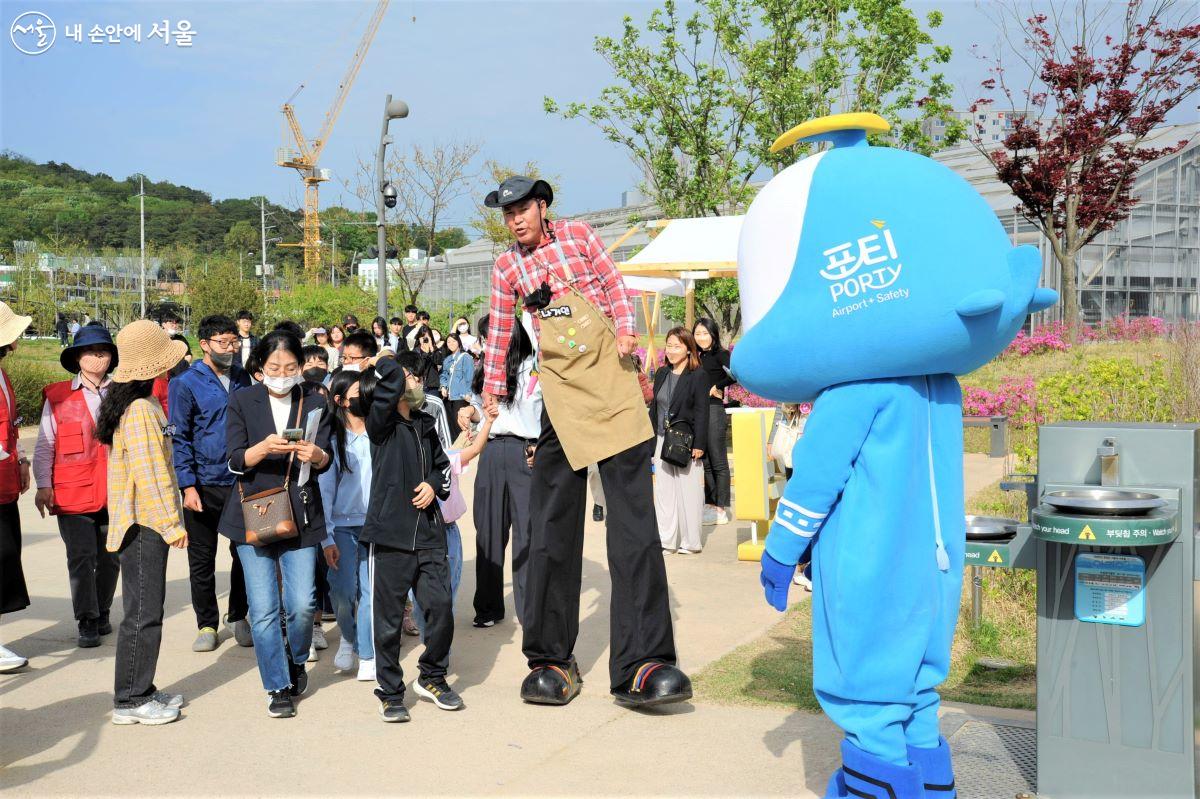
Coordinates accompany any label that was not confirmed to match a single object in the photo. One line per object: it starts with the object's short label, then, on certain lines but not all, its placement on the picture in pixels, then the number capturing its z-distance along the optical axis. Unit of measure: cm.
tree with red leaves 1864
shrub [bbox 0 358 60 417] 1811
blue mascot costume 345
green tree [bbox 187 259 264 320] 4316
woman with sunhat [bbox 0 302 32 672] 626
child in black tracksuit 530
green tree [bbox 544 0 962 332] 1642
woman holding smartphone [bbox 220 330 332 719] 538
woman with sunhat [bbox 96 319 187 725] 520
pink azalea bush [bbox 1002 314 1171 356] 1839
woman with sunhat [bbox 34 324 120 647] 656
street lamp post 1891
